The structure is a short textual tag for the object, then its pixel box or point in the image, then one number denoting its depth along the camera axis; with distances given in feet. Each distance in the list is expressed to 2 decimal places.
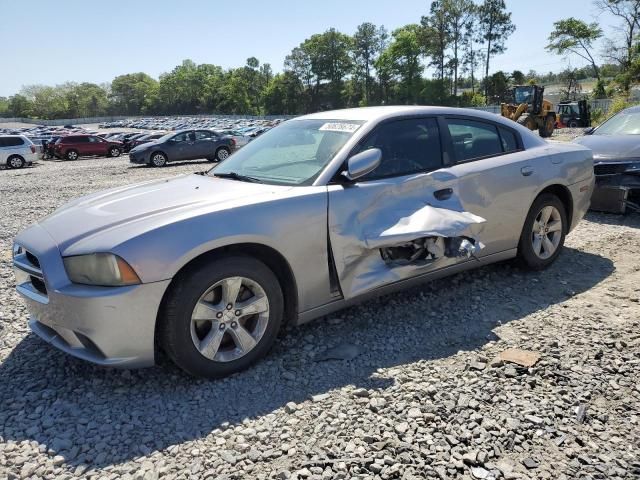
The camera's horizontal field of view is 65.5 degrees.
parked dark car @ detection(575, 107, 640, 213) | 21.48
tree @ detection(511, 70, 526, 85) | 252.83
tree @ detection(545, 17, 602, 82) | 201.67
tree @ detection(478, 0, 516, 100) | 257.14
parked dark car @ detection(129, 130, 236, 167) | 65.36
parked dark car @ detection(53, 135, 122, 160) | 88.79
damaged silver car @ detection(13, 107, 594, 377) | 9.02
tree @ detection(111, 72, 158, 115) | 482.28
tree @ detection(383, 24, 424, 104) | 289.33
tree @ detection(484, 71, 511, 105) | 241.76
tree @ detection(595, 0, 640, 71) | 178.67
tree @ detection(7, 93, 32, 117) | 445.78
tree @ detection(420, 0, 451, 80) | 273.33
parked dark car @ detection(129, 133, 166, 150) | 99.75
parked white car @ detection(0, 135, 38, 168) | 73.26
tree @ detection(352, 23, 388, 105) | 351.25
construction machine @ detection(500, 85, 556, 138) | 85.30
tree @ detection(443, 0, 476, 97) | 265.34
